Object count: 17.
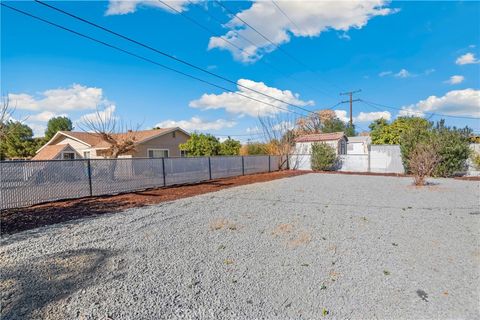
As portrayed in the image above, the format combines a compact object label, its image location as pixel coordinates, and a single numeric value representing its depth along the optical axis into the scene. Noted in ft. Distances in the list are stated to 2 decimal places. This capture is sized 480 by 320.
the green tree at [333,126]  126.11
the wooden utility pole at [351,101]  85.05
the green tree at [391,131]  72.07
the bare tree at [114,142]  46.03
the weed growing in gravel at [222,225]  15.17
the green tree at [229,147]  63.20
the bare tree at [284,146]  68.89
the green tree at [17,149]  69.46
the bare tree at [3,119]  28.03
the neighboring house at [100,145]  59.11
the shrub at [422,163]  31.89
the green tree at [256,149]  71.10
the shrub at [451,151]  40.71
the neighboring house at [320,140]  71.51
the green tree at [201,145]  58.13
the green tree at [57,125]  137.69
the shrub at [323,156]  58.80
